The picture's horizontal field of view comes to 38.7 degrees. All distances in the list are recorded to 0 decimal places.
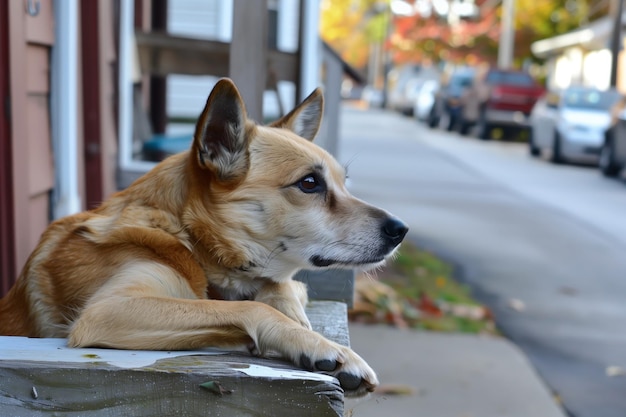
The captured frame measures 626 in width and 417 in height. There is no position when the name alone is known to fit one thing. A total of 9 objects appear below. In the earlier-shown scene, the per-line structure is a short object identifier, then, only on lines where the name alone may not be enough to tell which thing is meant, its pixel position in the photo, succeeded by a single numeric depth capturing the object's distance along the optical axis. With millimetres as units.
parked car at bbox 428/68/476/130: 31317
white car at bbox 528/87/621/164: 18922
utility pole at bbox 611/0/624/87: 25297
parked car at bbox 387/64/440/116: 44938
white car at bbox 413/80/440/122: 35688
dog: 2330
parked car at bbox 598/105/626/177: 16359
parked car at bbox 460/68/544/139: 27031
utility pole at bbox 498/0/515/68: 37312
